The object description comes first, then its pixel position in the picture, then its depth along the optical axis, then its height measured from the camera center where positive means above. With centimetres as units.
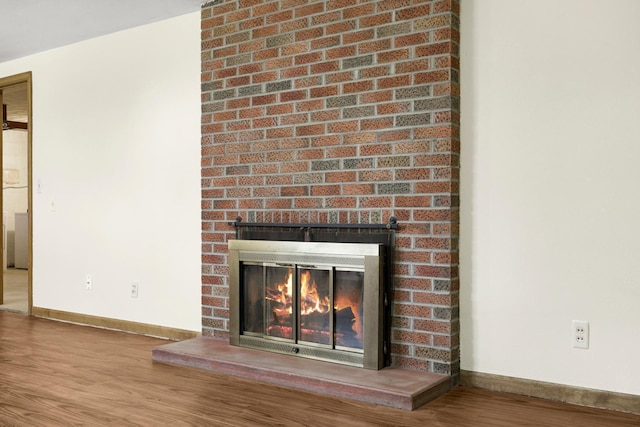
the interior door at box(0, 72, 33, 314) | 503 +56
